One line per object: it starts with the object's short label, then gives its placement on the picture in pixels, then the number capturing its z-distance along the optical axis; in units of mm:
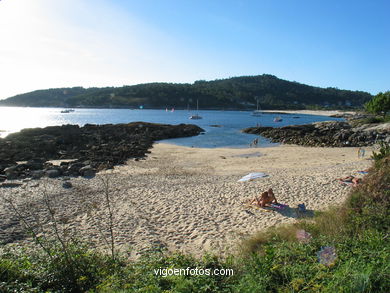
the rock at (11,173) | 13641
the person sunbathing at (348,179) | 10772
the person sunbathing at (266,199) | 8719
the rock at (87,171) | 14375
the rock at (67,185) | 12020
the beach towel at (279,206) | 8595
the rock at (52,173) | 13921
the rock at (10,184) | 12102
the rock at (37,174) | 13695
